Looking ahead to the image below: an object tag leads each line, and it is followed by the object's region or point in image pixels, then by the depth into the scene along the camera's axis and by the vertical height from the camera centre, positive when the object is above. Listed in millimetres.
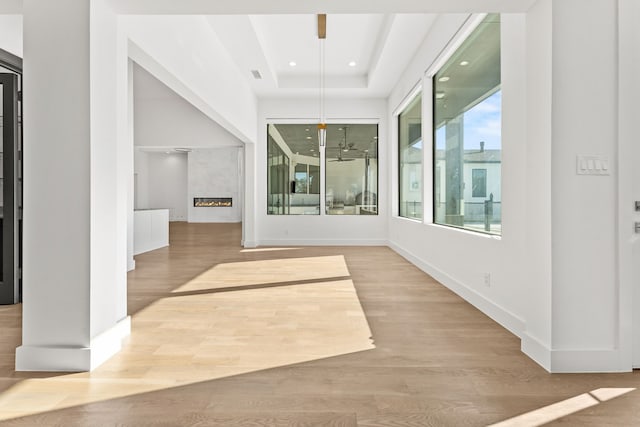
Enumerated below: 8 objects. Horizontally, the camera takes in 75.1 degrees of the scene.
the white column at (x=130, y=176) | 6027 +498
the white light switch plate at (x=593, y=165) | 2432 +252
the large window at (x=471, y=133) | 3771 +794
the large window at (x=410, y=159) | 6716 +873
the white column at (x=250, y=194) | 9094 +312
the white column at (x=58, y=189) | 2432 +113
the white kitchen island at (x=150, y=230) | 7797 -440
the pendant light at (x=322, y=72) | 4850 +2177
